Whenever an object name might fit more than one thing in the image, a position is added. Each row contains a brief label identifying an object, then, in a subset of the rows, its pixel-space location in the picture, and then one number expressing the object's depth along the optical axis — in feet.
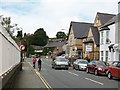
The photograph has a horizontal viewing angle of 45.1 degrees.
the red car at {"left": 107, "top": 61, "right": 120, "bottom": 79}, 34.13
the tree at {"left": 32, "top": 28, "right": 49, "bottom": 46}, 240.94
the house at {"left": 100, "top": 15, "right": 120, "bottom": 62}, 66.47
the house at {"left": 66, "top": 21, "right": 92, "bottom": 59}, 119.87
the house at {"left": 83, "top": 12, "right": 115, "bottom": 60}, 89.17
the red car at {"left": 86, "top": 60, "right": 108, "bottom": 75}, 42.93
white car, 61.21
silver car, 58.43
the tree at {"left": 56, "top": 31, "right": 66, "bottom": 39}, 284.12
